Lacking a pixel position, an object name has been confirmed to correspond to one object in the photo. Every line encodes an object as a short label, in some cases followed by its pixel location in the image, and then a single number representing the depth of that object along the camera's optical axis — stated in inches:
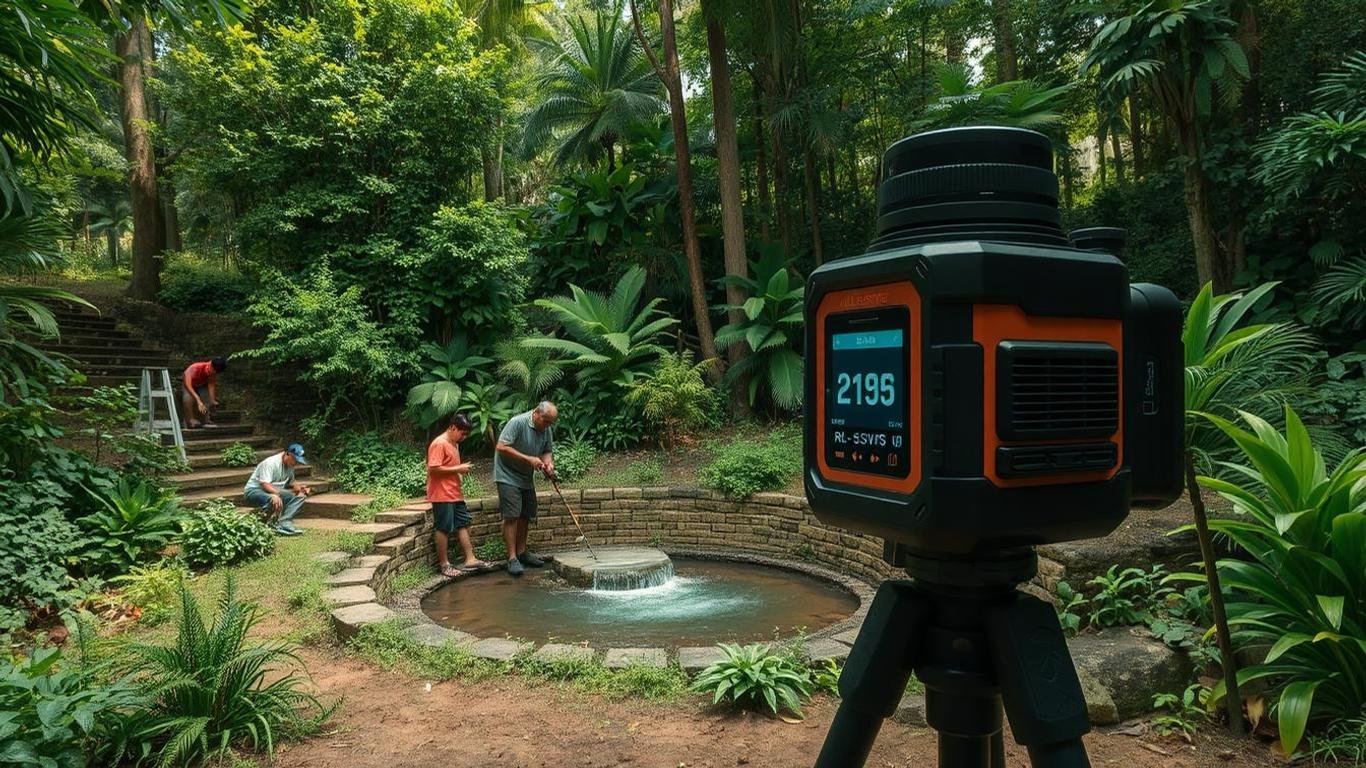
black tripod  29.7
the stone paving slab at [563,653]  148.8
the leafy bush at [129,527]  198.4
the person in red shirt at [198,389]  347.3
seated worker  265.0
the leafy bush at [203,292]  505.0
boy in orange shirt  245.3
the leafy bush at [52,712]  90.2
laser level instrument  27.3
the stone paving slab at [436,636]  160.9
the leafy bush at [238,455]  325.7
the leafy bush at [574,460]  320.8
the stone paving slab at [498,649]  152.9
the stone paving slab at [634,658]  146.2
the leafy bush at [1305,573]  98.6
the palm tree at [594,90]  555.2
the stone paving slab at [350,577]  201.3
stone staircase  281.0
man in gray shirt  256.3
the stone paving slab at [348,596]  184.9
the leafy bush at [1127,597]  144.3
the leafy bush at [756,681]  128.5
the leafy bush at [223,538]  217.9
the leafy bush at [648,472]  311.4
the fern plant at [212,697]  108.5
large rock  121.6
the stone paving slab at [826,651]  145.8
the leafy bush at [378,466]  319.6
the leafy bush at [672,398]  337.1
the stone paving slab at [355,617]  167.8
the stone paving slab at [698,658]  142.8
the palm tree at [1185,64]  252.4
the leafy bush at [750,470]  288.0
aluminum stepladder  295.6
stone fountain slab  241.0
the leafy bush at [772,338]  353.4
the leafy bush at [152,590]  175.2
